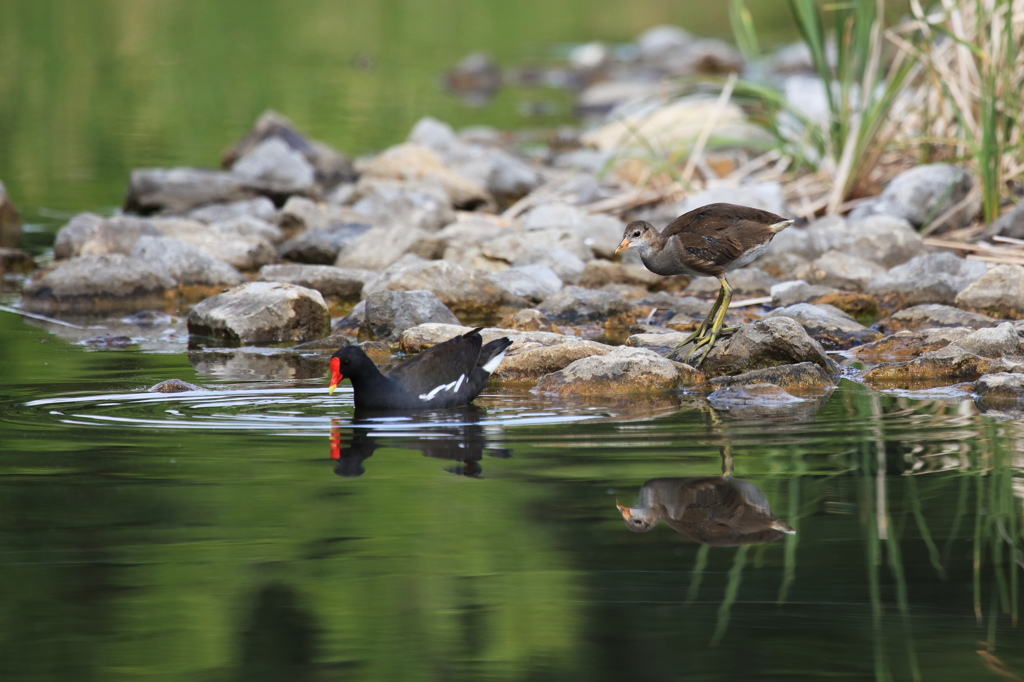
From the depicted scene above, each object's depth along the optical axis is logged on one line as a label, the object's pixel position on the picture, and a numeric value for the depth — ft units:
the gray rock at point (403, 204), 74.54
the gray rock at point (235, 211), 78.12
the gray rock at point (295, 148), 99.71
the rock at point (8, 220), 78.12
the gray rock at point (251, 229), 72.02
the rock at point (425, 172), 84.33
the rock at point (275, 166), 89.20
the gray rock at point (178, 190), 83.82
